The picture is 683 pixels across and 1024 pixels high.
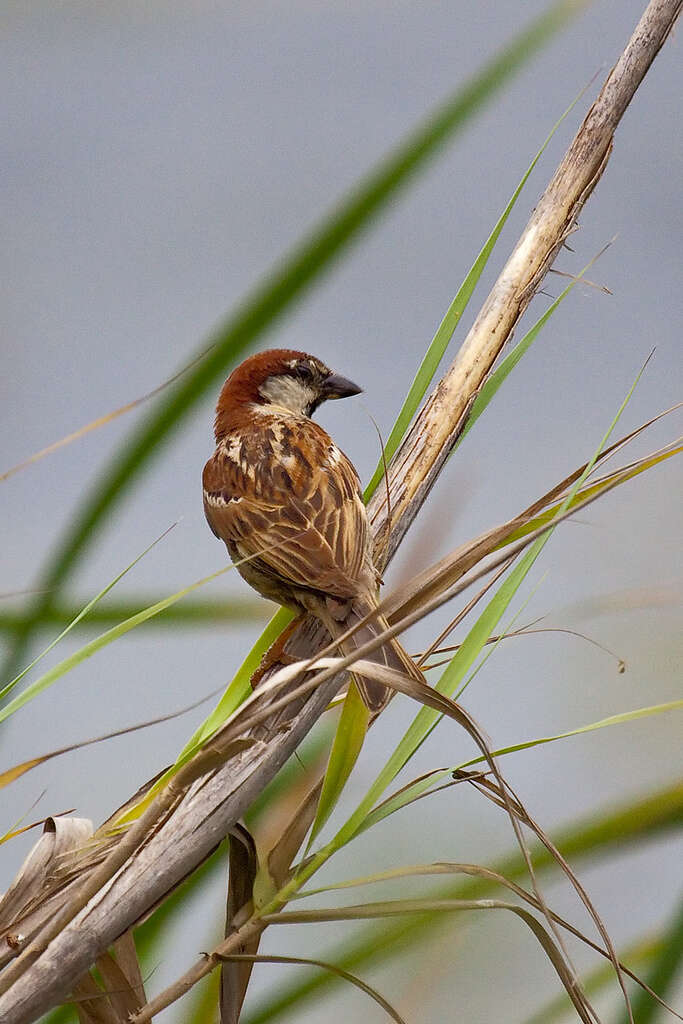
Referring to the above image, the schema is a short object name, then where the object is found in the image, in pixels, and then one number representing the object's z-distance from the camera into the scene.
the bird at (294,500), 6.11
